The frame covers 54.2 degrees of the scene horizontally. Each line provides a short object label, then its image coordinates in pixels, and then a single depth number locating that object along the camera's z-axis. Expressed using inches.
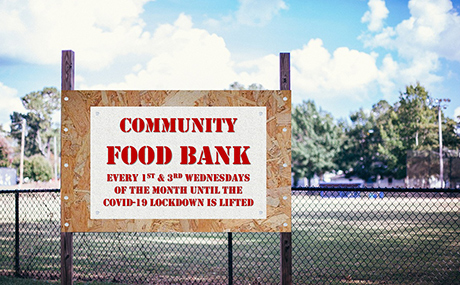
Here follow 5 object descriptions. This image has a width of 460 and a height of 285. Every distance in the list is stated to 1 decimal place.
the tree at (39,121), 3383.4
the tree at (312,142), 2588.6
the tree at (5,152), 2495.0
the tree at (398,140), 2128.4
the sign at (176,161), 182.5
